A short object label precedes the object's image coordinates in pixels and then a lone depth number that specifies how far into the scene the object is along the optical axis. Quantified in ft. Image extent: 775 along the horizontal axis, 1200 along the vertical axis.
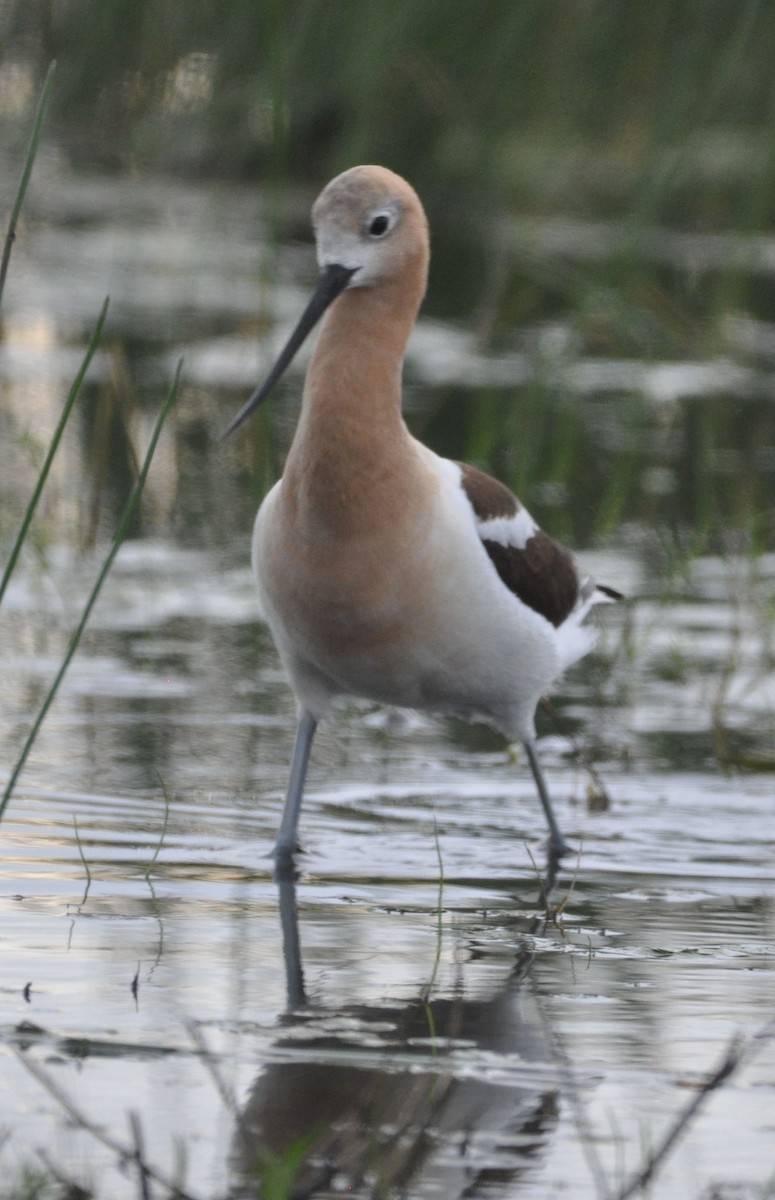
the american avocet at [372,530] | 31.17
